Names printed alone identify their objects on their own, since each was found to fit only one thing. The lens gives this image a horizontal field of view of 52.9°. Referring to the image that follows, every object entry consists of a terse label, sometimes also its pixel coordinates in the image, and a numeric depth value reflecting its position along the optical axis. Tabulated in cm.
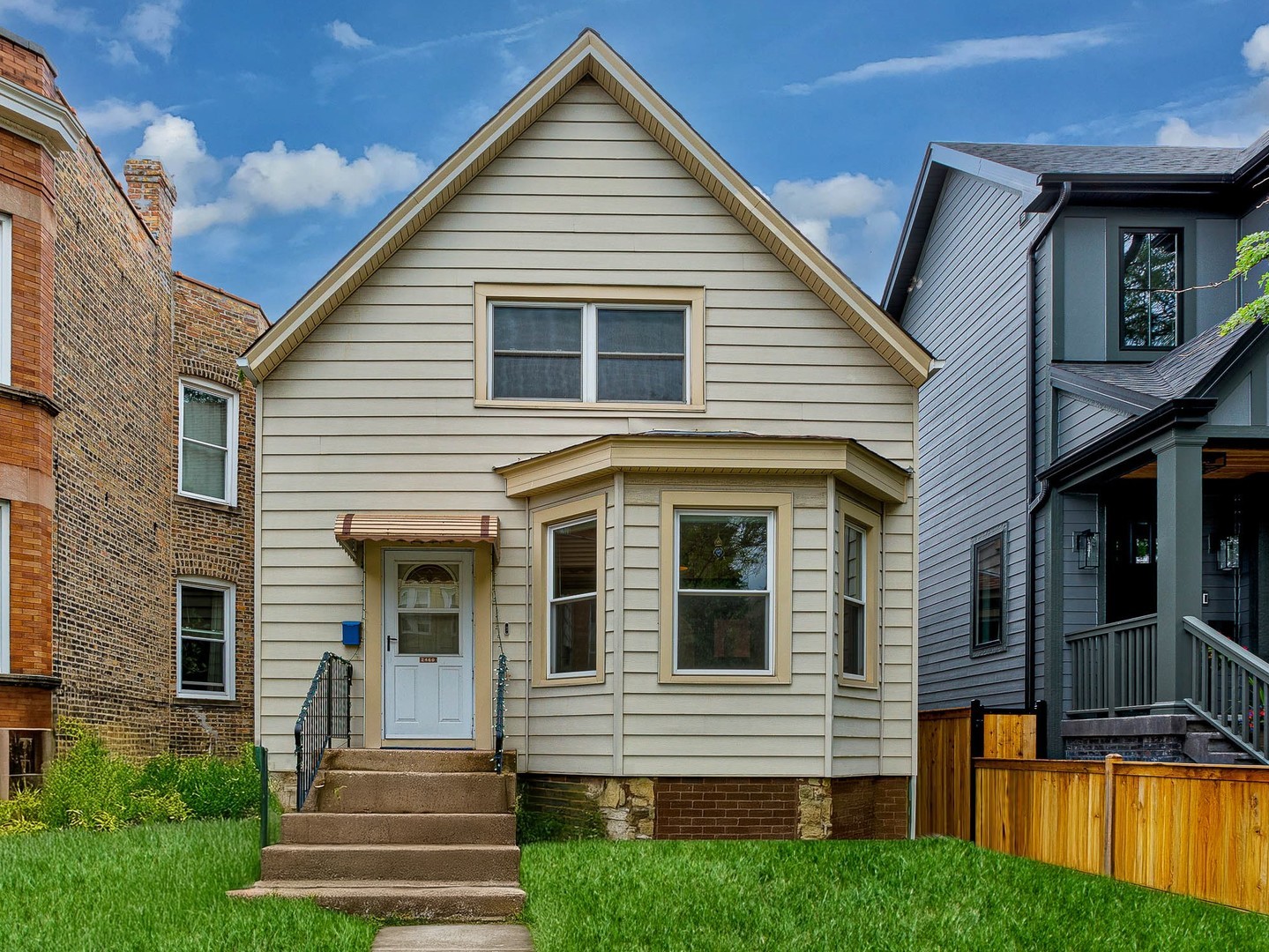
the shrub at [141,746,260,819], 1390
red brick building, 1317
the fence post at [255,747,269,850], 934
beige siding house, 1148
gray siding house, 1160
